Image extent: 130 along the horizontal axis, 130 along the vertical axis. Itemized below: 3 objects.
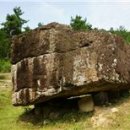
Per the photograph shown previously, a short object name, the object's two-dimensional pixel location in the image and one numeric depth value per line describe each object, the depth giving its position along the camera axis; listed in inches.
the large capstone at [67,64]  296.1
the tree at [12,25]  778.7
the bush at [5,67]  646.3
